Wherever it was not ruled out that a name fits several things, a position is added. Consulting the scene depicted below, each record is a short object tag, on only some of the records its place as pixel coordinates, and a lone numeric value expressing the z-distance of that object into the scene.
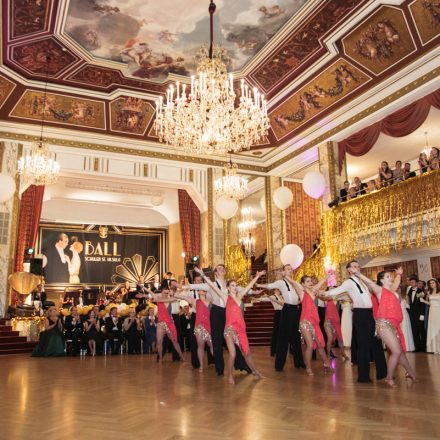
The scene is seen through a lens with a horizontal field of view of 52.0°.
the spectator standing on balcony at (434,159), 8.93
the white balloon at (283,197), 12.05
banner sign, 17.98
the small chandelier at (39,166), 9.98
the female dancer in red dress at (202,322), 6.34
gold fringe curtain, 8.97
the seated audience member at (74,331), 9.70
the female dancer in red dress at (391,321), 4.50
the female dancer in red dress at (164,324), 7.48
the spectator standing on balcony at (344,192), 11.44
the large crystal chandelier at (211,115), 7.68
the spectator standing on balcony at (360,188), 10.94
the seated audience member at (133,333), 9.95
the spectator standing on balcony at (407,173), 9.62
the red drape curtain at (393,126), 9.56
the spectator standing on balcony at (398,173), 9.91
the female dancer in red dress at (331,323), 7.21
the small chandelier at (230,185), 10.78
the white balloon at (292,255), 11.38
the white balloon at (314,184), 11.06
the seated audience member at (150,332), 10.11
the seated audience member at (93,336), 9.76
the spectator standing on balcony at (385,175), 10.31
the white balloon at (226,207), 12.24
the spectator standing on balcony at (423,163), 9.20
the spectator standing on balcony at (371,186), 10.58
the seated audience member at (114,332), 9.96
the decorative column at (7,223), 11.42
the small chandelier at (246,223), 17.20
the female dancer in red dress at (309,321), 5.57
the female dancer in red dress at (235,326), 5.23
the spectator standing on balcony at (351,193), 11.13
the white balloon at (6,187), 9.95
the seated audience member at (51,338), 9.38
